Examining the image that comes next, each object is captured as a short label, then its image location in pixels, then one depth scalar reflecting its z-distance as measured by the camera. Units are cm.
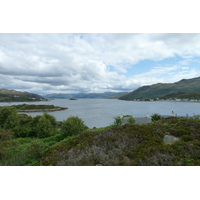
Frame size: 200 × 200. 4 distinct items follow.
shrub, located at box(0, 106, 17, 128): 3444
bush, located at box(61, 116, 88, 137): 2088
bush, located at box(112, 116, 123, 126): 2566
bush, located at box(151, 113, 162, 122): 2945
